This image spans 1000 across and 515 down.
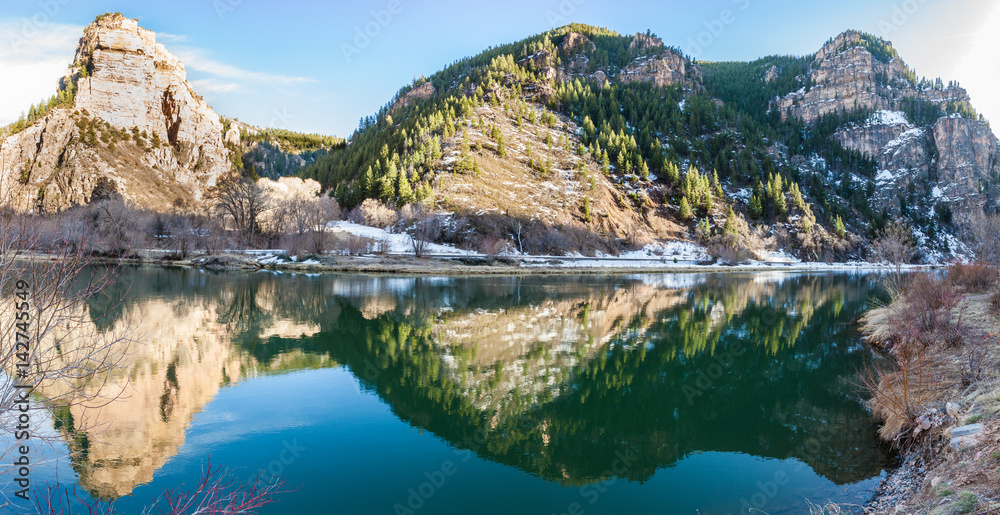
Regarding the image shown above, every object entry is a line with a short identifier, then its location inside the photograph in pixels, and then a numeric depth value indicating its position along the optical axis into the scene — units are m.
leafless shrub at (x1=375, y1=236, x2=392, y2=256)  68.96
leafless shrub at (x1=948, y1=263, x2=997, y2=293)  27.36
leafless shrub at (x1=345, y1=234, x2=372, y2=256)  67.00
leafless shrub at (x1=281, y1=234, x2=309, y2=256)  62.72
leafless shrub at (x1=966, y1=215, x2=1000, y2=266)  40.12
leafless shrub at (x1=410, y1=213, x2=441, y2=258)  70.62
